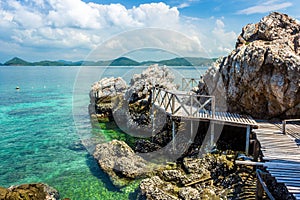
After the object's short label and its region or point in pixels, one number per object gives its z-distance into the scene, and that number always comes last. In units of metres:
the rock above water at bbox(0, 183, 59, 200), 10.20
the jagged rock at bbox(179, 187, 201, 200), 10.33
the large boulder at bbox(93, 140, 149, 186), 12.91
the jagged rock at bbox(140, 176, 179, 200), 10.52
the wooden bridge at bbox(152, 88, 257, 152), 12.54
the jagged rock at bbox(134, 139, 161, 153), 15.78
